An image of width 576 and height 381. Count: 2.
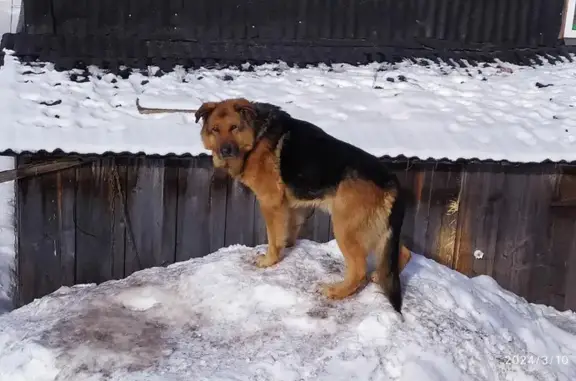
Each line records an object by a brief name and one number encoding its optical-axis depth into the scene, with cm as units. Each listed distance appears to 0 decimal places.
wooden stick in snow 721
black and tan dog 513
